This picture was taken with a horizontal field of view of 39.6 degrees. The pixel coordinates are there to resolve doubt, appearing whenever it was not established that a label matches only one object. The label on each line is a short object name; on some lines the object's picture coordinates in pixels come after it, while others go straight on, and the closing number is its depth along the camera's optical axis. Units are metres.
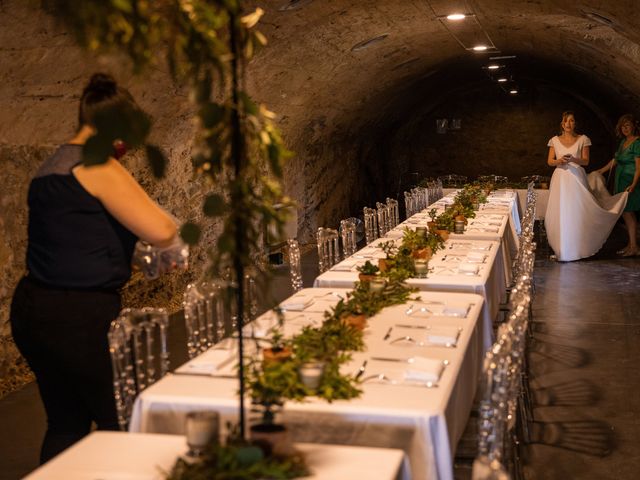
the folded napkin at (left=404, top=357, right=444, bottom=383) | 3.32
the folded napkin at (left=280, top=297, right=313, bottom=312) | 4.71
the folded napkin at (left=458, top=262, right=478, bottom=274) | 5.89
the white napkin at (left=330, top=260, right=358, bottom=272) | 6.13
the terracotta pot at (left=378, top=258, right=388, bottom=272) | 5.61
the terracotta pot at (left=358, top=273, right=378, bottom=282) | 5.10
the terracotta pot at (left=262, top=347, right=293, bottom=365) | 3.28
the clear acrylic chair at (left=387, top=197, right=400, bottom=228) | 10.11
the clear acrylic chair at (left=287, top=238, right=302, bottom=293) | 6.29
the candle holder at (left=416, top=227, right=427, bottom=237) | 6.70
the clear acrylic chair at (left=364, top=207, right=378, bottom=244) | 8.61
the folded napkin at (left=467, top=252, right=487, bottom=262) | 6.31
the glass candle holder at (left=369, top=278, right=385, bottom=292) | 4.92
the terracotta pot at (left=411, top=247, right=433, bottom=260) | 6.00
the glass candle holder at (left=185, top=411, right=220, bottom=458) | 2.43
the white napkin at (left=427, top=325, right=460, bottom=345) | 3.93
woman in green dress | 11.30
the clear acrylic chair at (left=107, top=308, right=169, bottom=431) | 3.36
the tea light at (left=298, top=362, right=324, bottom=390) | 3.14
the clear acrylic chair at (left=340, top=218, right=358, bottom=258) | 7.46
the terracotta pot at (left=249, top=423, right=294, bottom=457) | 2.38
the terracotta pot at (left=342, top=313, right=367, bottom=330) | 4.05
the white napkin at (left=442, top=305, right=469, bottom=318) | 4.52
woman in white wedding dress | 11.09
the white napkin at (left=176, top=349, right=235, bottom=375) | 3.56
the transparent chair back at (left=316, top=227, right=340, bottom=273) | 7.05
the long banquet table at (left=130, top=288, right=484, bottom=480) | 3.01
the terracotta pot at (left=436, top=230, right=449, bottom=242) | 7.39
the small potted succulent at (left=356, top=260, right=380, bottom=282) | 5.13
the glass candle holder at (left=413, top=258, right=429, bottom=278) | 5.62
